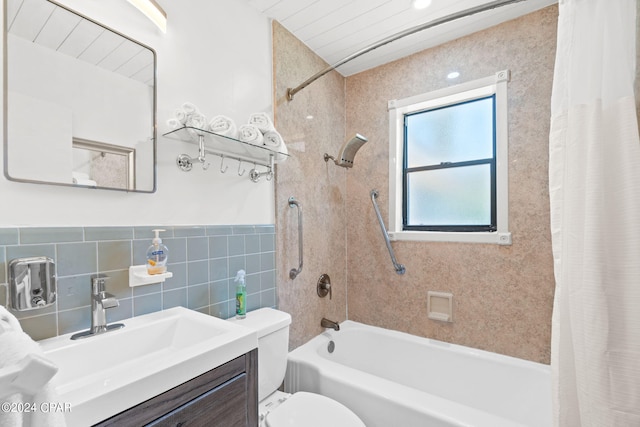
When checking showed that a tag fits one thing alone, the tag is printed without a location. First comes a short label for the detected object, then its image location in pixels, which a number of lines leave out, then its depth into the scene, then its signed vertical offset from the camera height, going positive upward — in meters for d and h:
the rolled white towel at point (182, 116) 1.19 +0.41
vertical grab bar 1.85 -0.18
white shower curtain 0.70 -0.02
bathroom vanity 0.66 -0.46
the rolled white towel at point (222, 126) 1.28 +0.39
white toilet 1.22 -0.89
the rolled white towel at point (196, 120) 1.20 +0.39
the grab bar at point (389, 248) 2.15 -0.27
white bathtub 1.28 -0.97
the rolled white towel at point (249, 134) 1.38 +0.38
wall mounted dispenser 0.85 -0.21
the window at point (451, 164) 1.86 +0.35
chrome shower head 2.03 +0.45
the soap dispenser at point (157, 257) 1.11 -0.17
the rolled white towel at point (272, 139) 1.49 +0.39
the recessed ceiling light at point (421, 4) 1.61 +1.20
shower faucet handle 2.14 -0.56
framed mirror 0.90 +0.40
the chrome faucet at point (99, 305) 0.97 -0.31
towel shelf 1.24 +0.32
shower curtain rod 1.20 +0.87
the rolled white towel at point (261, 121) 1.48 +0.48
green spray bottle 1.43 -0.42
